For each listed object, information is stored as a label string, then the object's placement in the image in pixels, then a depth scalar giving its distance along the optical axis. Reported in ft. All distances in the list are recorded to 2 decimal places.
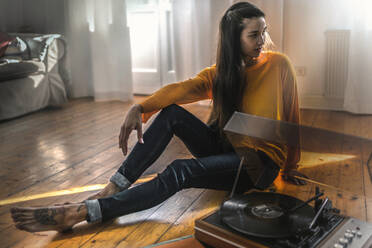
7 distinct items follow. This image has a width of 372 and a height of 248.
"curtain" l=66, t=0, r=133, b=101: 11.62
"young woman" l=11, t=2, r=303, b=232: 4.18
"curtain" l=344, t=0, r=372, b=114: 8.69
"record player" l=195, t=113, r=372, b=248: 2.37
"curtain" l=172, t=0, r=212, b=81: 10.36
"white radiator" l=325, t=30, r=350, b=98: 9.27
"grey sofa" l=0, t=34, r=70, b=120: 9.30
